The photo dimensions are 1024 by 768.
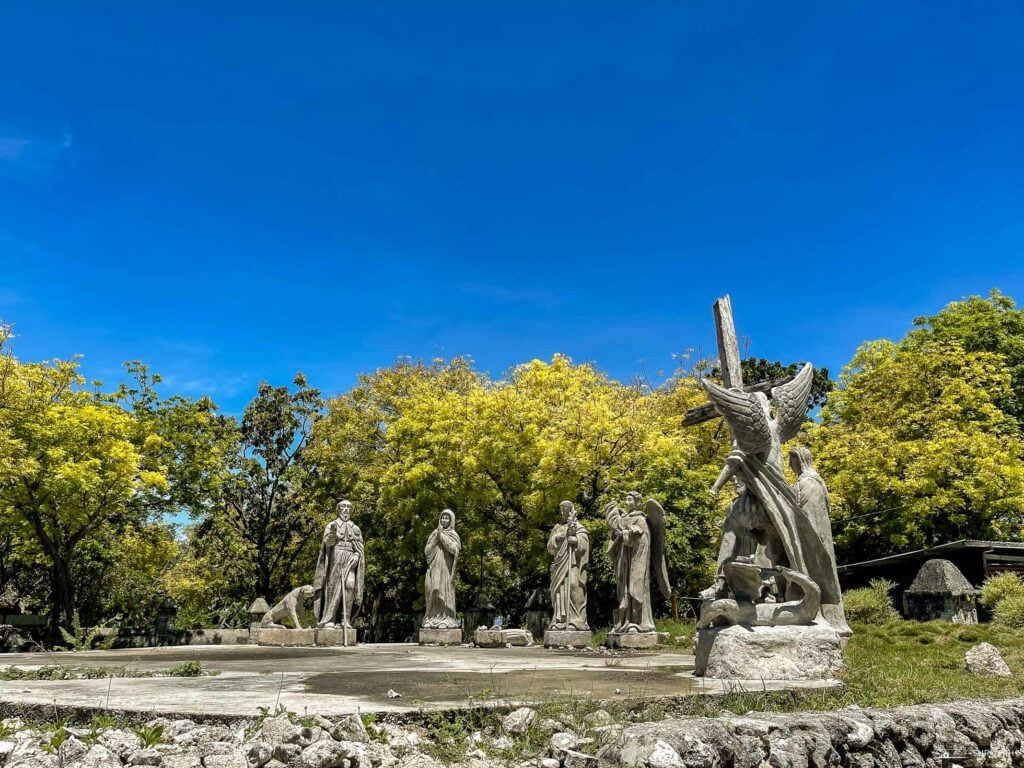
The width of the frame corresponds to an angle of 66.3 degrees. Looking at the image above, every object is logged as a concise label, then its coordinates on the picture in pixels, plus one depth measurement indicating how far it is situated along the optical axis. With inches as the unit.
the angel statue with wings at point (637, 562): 534.6
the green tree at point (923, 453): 846.5
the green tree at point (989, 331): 1069.8
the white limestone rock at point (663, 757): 160.6
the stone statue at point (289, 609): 638.5
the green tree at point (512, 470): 858.1
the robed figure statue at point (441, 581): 653.3
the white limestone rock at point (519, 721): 180.9
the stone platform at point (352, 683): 198.1
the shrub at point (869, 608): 516.1
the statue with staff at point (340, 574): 627.1
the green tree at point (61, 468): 719.1
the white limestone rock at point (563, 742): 170.9
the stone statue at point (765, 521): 313.1
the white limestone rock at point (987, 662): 326.0
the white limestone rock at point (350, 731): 165.9
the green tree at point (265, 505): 1122.7
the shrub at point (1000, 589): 520.7
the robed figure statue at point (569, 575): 571.8
